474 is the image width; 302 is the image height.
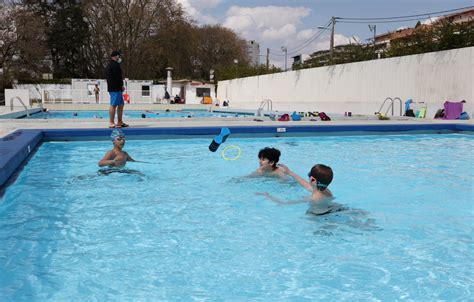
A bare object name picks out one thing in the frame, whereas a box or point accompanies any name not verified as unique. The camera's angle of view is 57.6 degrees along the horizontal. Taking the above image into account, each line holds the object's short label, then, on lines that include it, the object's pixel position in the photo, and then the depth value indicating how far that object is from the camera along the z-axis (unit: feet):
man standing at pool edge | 28.78
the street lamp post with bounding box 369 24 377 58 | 114.36
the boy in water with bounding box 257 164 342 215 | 12.73
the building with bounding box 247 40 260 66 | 260.54
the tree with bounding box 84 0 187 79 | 136.05
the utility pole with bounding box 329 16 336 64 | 100.33
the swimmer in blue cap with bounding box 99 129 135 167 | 18.97
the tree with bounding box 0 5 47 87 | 105.29
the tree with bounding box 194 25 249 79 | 178.40
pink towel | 45.42
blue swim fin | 19.77
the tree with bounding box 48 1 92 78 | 141.08
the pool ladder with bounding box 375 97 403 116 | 53.26
